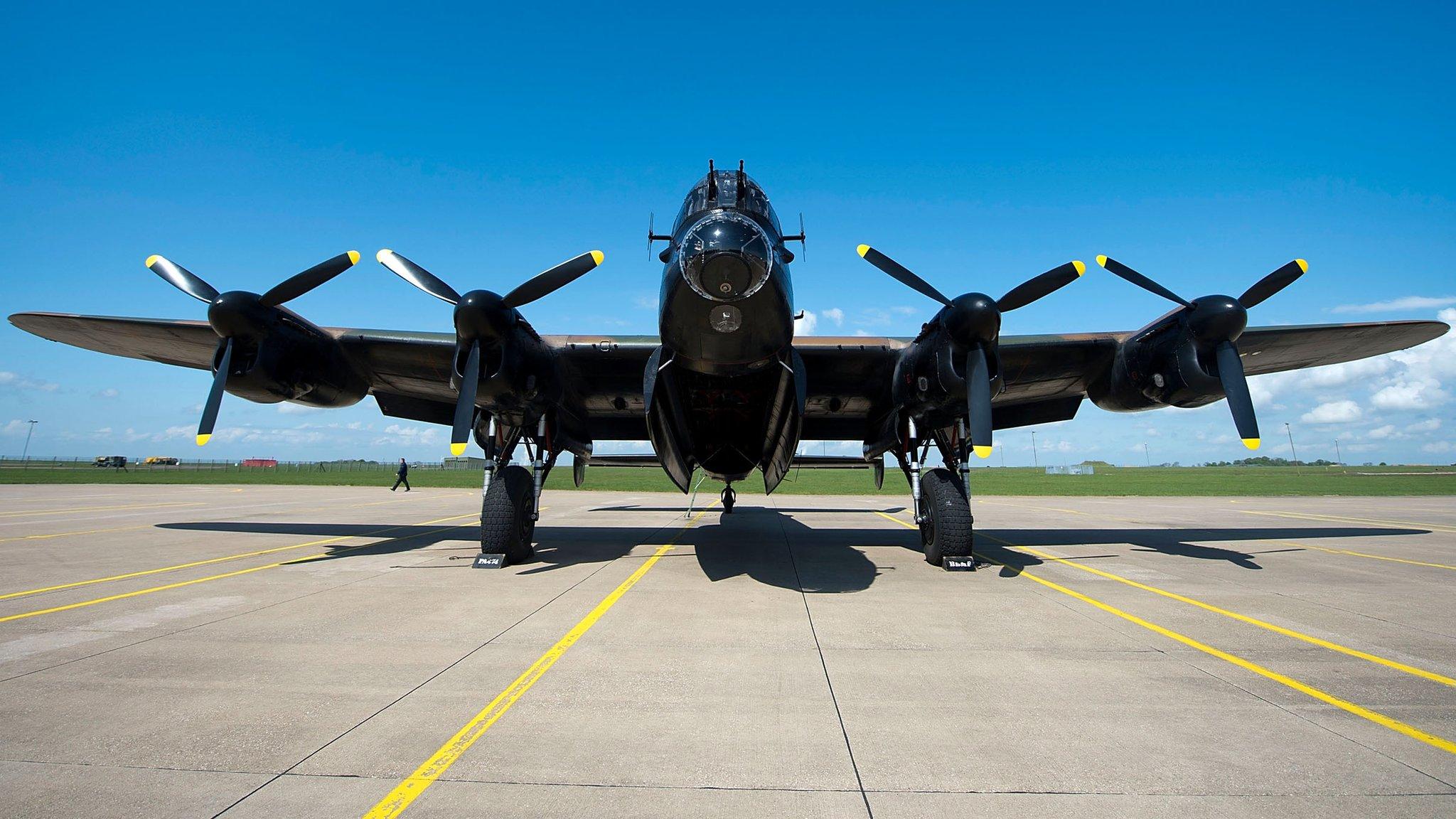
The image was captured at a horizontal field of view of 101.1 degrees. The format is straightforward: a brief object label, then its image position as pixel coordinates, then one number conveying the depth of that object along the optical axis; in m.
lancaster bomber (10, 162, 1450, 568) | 7.66
